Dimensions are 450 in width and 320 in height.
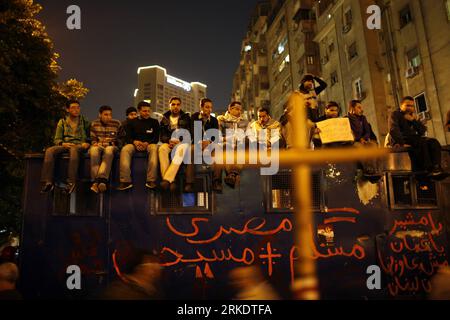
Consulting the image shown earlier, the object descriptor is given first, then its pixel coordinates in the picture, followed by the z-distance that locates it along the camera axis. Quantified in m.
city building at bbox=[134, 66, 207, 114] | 118.75
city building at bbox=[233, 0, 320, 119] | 31.28
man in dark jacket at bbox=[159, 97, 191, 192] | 5.95
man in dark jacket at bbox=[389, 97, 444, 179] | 5.92
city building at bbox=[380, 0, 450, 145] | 17.70
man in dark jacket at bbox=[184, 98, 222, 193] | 6.42
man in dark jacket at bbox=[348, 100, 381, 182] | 6.87
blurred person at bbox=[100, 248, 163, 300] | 3.98
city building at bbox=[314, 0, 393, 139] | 22.42
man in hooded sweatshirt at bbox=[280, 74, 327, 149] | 5.46
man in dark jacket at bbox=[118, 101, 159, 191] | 5.93
